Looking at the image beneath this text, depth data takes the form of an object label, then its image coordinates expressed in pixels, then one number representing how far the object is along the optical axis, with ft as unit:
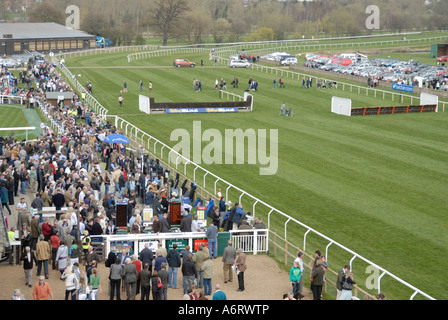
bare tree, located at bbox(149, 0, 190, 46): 384.06
